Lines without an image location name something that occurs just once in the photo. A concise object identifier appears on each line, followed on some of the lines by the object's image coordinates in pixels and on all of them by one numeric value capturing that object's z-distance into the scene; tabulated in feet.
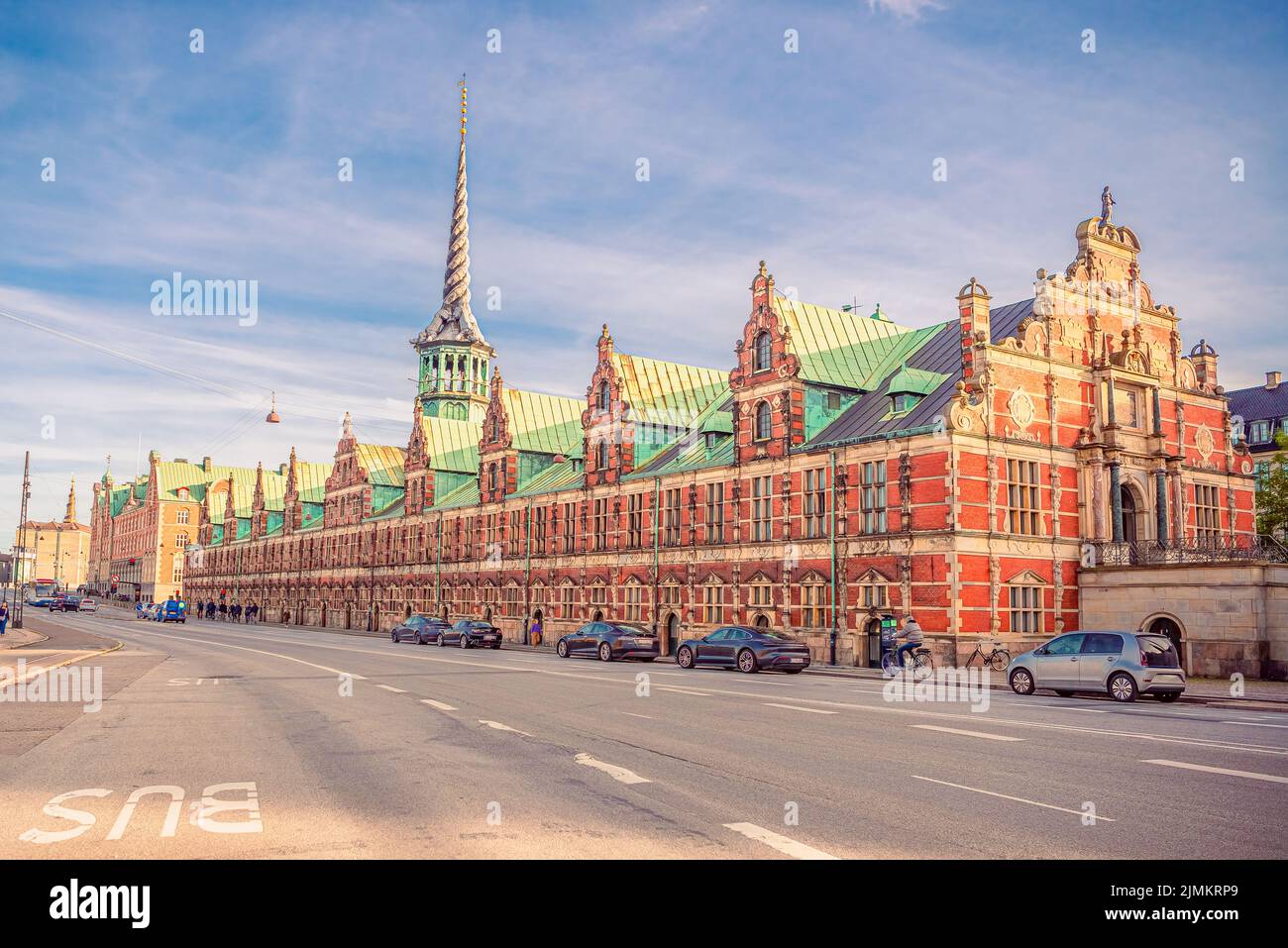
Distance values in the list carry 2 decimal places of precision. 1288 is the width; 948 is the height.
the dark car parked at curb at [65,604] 358.10
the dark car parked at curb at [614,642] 130.93
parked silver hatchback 74.69
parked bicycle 110.53
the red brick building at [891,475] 122.11
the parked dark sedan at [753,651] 107.55
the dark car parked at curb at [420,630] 176.65
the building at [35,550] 622.13
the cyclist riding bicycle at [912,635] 106.42
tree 165.78
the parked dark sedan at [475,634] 163.53
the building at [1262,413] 251.60
